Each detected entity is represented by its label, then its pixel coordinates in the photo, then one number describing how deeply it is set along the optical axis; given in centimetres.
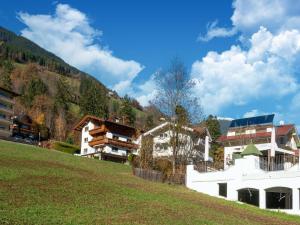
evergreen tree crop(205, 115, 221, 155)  6470
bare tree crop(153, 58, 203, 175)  3223
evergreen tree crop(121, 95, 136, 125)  7710
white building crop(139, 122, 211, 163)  3313
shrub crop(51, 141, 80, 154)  5116
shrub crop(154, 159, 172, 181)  3172
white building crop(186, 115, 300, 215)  2254
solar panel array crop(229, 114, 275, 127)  4400
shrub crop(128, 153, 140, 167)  3350
